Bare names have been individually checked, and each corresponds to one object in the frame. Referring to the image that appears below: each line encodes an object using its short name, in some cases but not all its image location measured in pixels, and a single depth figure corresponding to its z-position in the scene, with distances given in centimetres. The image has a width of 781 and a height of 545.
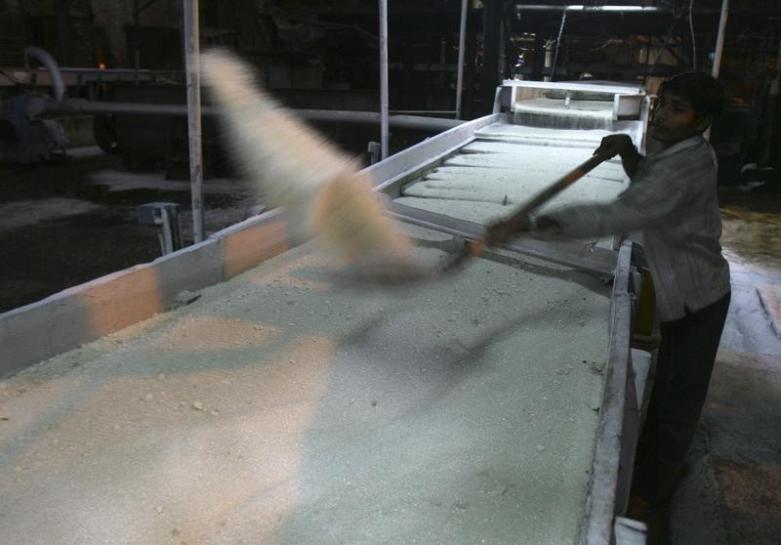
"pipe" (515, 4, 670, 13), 955
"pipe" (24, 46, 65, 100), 1000
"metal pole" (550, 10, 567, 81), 1023
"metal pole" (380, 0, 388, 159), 476
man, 197
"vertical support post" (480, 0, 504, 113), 818
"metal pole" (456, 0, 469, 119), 736
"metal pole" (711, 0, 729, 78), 661
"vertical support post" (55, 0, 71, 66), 1257
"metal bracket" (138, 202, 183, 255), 320
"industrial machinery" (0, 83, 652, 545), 143
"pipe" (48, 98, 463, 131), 780
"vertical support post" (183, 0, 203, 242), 304
